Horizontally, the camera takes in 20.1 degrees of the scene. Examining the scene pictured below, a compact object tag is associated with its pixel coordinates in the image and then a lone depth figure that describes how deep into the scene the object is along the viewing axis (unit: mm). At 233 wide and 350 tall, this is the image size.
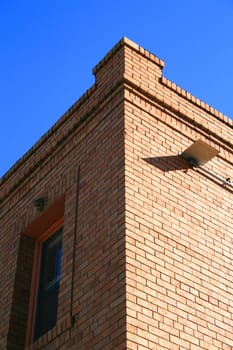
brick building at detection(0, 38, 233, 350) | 6289
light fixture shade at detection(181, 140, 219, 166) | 7717
